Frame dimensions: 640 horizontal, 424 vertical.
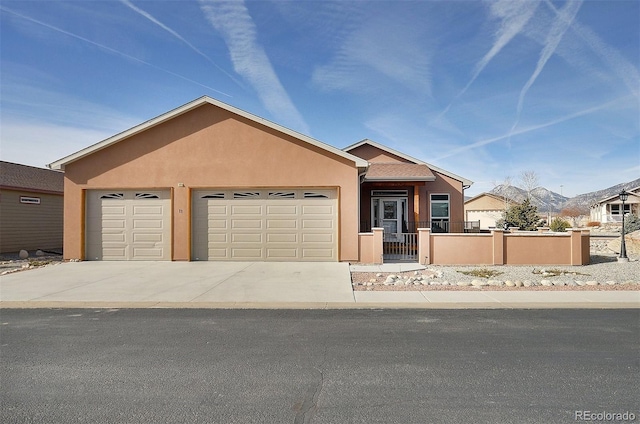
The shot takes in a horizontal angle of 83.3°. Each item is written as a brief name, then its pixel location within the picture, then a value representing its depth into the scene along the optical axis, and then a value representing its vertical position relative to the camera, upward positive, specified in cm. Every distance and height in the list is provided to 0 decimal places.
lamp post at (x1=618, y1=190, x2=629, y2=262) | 1364 -159
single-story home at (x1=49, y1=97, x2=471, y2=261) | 1336 +90
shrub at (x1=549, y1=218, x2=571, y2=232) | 2317 -75
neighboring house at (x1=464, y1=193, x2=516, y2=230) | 4448 +103
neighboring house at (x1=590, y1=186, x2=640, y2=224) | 4388 +103
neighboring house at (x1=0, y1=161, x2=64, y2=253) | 1638 +40
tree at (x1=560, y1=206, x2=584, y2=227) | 6894 +34
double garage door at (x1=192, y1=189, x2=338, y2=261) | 1341 -35
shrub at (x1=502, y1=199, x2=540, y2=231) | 2377 -14
